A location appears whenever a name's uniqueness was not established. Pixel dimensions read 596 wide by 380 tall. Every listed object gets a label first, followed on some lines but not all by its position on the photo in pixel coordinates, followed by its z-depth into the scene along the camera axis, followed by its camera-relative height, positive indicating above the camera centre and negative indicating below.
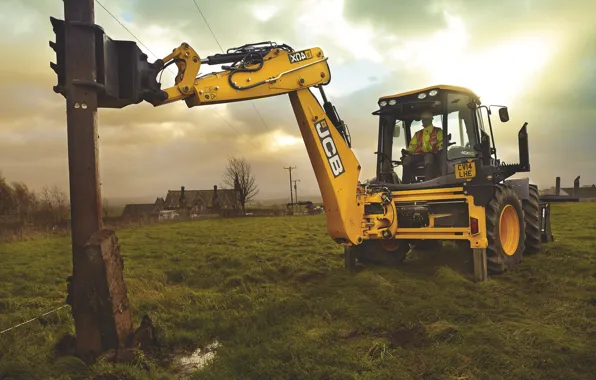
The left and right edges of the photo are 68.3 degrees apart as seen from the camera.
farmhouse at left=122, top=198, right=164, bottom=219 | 71.94 +0.03
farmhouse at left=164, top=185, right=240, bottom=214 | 67.56 +0.97
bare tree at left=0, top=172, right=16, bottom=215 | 40.38 +1.39
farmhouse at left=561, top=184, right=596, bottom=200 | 62.49 -0.55
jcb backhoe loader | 5.09 +0.64
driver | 7.77 +0.84
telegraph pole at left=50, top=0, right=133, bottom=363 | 3.83 -0.01
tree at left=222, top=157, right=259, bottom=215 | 61.28 +2.54
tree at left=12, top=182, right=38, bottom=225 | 40.81 +1.19
